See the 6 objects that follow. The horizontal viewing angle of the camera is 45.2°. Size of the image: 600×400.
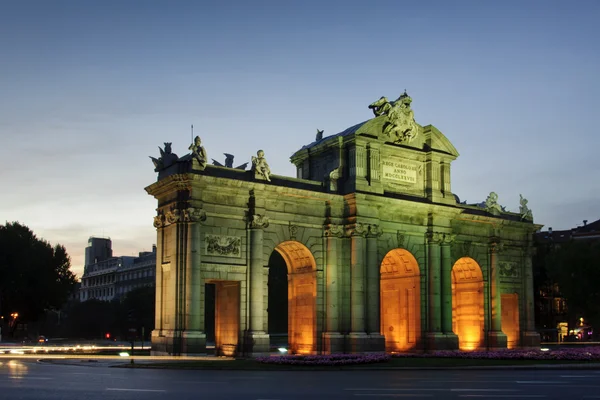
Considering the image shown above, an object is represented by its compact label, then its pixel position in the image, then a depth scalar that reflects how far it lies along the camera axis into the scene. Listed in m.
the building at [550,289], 104.19
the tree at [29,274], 79.00
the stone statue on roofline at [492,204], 60.81
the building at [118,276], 164.50
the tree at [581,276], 83.12
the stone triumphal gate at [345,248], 44.41
